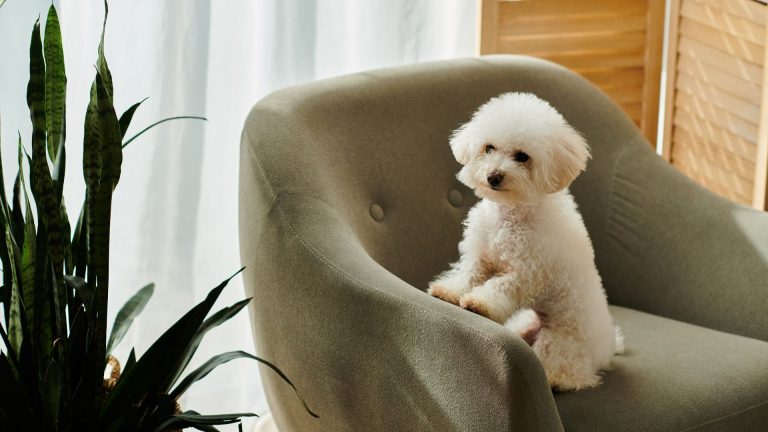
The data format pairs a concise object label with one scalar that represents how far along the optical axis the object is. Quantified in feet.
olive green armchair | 4.69
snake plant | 4.25
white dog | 5.17
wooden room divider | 8.05
